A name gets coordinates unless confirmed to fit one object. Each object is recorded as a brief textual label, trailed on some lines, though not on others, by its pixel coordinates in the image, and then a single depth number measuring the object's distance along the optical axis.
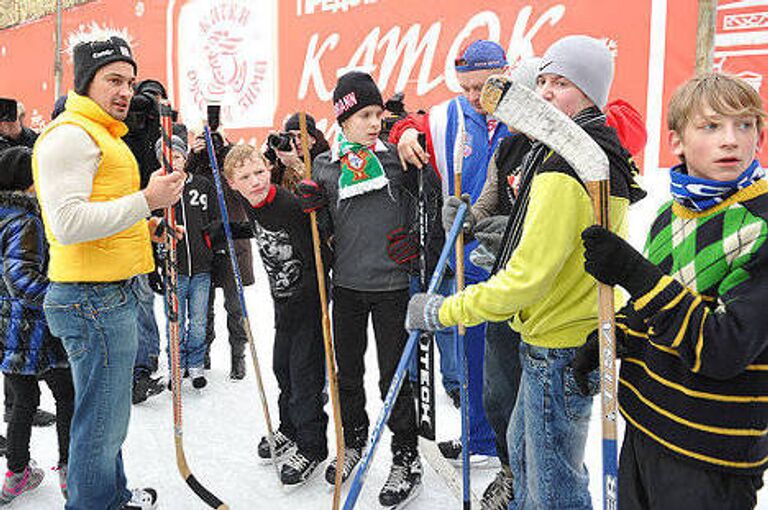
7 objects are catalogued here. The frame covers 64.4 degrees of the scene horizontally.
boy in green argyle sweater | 1.24
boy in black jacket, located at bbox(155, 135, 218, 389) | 4.04
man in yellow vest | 2.02
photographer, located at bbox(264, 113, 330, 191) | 3.01
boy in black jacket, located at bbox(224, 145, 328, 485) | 2.82
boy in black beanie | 2.64
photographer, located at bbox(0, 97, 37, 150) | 4.18
